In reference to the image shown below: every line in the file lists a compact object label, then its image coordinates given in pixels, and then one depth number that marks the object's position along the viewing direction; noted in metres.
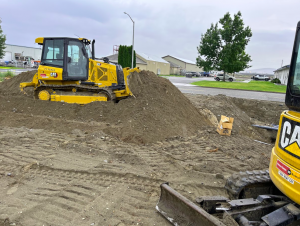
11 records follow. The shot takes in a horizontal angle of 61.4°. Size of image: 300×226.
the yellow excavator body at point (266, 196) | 2.58
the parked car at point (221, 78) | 43.45
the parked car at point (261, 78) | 56.27
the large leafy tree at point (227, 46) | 35.84
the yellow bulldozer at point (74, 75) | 9.88
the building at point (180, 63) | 79.06
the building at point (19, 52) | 57.87
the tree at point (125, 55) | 35.41
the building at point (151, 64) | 54.75
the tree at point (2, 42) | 40.88
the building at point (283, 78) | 40.06
